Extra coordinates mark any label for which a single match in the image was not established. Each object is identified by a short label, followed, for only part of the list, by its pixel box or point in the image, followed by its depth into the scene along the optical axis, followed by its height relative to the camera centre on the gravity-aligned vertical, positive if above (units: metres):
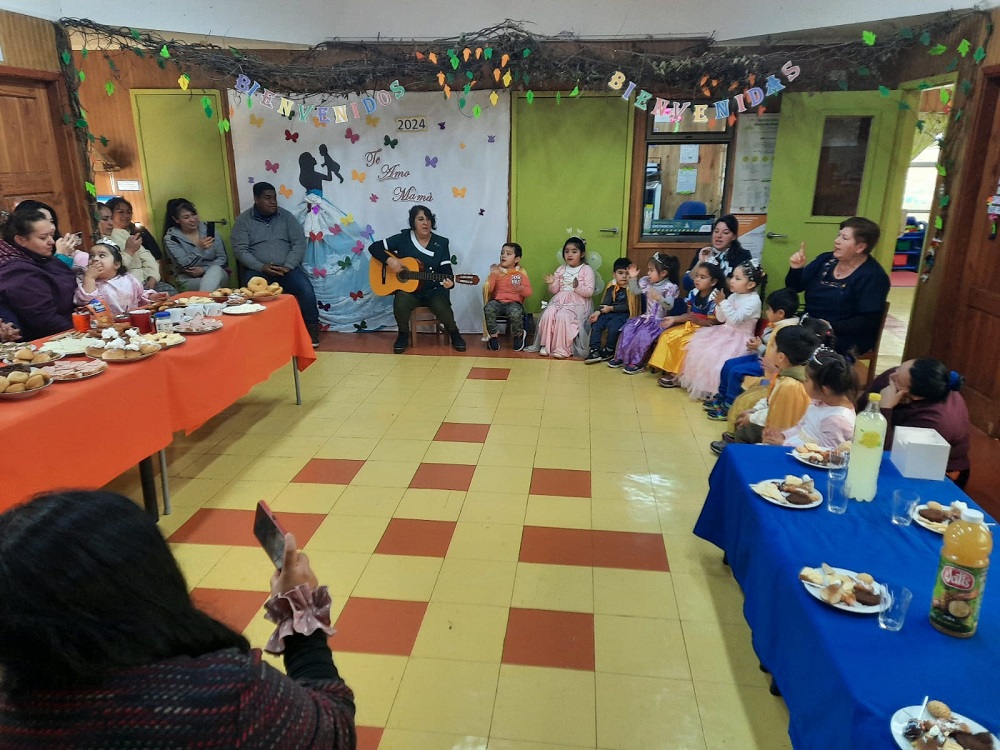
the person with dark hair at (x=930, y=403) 2.77 -0.87
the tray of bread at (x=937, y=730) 1.20 -0.96
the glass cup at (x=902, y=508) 1.95 -0.89
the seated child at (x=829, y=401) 2.55 -0.79
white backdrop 6.47 +0.16
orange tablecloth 2.36 -0.93
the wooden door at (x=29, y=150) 4.68 +0.25
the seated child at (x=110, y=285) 3.90 -0.58
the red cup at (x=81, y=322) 3.54 -0.70
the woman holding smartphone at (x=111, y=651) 0.82 -0.58
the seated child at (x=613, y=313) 5.93 -1.07
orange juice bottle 1.46 -0.82
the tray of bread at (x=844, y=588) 1.58 -0.93
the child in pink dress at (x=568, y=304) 6.11 -1.02
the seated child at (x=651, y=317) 5.62 -1.04
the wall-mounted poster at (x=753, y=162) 6.16 +0.26
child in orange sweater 6.31 -0.95
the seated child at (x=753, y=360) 4.36 -1.12
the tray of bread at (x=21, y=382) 2.47 -0.72
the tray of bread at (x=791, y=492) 2.06 -0.92
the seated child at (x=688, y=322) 5.31 -1.03
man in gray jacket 6.35 -0.54
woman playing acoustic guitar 6.34 -0.68
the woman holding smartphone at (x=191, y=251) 6.47 -0.61
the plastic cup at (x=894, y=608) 1.52 -0.92
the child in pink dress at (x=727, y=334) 4.81 -1.03
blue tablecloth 1.34 -0.96
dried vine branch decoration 5.41 +1.04
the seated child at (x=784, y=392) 3.09 -0.90
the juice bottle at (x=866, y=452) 2.02 -0.77
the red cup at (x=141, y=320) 3.54 -0.69
